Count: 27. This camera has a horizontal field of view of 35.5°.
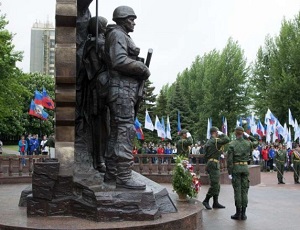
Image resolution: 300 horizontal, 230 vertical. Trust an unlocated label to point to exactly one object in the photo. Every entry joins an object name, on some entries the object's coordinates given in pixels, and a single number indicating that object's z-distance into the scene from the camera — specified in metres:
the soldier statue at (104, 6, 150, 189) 7.42
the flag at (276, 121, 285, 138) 26.23
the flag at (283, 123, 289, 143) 26.30
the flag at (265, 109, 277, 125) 27.33
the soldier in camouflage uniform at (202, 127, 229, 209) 10.61
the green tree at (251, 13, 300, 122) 41.56
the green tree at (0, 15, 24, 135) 28.75
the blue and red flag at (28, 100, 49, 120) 22.92
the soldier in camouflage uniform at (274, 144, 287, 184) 20.22
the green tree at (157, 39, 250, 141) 50.31
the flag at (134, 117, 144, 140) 24.27
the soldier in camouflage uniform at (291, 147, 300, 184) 20.52
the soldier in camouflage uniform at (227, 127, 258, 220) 9.34
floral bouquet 8.99
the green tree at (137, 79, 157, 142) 46.71
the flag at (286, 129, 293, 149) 25.77
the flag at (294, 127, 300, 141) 26.03
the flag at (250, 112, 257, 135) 28.88
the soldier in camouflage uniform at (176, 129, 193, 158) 14.39
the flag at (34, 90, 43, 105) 23.25
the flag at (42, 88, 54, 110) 23.30
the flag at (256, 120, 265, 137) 29.58
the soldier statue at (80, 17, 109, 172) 8.17
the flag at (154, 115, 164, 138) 26.39
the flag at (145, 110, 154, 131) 25.44
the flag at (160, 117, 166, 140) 26.47
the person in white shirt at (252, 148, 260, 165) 27.88
